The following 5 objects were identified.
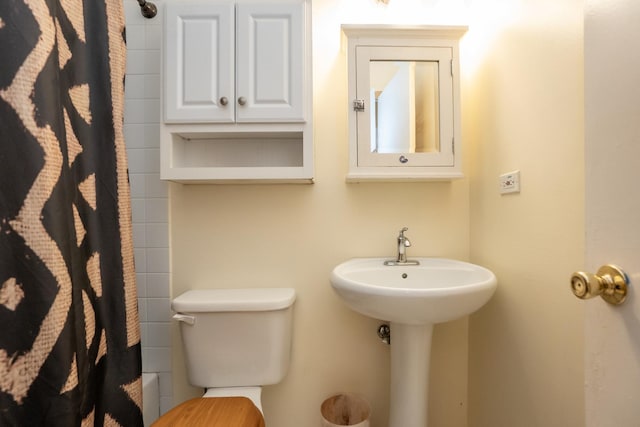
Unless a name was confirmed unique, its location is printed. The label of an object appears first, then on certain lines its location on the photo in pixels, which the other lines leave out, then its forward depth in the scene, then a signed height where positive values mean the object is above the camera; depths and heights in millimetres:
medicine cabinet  1148 +448
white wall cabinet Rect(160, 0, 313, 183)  1072 +526
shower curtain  569 -14
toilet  1076 -481
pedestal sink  808 -264
